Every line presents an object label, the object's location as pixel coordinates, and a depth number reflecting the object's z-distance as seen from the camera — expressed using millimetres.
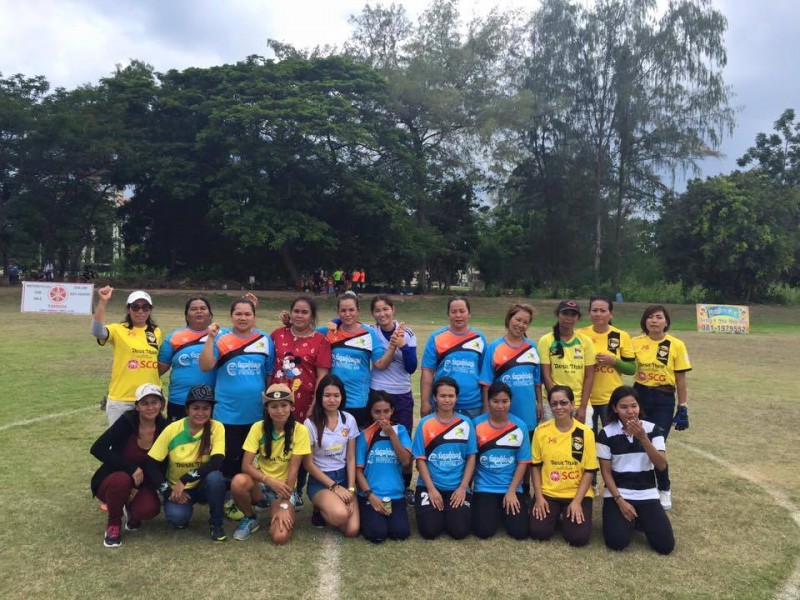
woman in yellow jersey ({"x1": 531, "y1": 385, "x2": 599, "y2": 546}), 4523
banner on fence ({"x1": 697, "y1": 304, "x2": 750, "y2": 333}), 22781
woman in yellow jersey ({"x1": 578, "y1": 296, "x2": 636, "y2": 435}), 5336
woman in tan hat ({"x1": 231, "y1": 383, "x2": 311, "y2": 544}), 4379
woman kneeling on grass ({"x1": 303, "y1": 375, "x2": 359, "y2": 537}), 4516
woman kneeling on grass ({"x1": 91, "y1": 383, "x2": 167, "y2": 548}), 4273
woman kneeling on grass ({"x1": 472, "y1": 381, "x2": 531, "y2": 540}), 4621
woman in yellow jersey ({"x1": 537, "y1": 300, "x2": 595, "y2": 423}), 5191
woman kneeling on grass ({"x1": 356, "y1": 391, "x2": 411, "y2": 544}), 4477
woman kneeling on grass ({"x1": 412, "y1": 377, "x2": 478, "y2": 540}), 4590
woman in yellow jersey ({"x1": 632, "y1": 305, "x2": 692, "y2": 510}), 5312
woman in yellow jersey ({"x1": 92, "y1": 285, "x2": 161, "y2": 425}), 4902
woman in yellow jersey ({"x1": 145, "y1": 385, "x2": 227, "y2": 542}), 4348
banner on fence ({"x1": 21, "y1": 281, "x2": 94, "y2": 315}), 19469
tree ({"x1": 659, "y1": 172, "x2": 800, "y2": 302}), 30688
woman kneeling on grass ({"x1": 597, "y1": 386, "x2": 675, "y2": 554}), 4375
